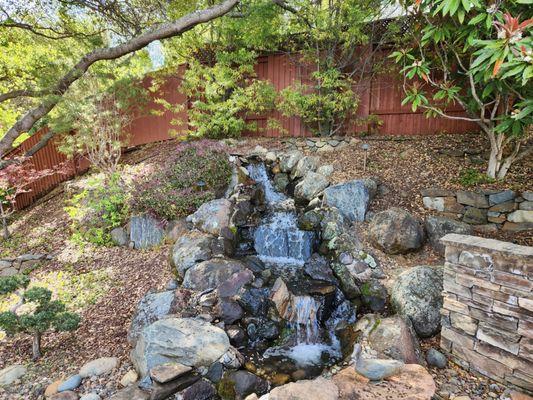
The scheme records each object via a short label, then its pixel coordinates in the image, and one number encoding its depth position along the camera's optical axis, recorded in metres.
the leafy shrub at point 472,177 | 4.38
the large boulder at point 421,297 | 3.18
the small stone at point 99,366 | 2.87
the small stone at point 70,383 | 2.69
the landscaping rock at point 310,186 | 5.63
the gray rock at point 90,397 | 2.56
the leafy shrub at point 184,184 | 5.29
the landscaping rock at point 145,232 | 5.11
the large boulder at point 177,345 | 2.80
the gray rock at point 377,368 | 2.36
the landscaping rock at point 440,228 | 4.10
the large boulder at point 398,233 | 4.17
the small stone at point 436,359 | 2.83
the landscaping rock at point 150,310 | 3.36
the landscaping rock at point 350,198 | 4.93
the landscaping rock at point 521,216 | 3.87
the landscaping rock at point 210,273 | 3.94
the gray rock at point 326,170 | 5.84
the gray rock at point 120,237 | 5.28
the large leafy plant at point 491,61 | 2.48
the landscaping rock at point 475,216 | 4.18
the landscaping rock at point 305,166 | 6.20
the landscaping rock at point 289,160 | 6.51
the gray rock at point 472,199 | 4.16
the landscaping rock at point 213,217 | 4.93
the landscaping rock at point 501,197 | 3.99
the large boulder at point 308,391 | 2.24
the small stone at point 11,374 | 2.87
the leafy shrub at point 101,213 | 5.40
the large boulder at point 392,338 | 2.80
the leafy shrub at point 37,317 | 2.99
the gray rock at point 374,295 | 3.63
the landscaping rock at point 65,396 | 2.56
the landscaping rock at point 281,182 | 6.42
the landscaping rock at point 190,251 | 4.27
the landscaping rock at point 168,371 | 2.56
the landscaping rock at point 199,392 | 2.56
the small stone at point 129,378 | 2.75
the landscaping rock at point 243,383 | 2.71
